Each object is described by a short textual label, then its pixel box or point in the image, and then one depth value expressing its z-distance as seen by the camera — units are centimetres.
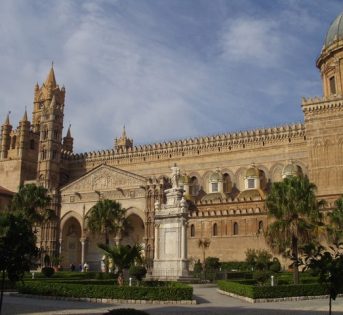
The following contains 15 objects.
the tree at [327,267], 1126
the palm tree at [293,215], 2728
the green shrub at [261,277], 2650
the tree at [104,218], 4359
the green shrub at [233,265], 4324
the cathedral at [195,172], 4897
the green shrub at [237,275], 3409
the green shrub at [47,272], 3355
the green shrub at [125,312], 951
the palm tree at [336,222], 2927
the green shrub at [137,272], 2598
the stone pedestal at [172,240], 2669
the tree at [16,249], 1322
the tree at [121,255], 2492
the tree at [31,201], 3997
